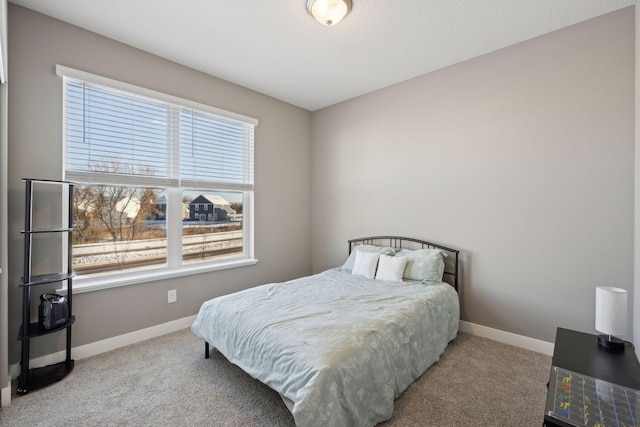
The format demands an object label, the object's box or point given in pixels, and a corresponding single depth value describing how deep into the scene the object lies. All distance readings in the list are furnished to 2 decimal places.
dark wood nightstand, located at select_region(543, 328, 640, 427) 1.04
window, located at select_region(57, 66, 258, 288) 2.48
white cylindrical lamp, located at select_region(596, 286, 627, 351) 1.51
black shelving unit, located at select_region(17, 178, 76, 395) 1.94
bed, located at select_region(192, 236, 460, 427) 1.48
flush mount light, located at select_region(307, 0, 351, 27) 2.04
